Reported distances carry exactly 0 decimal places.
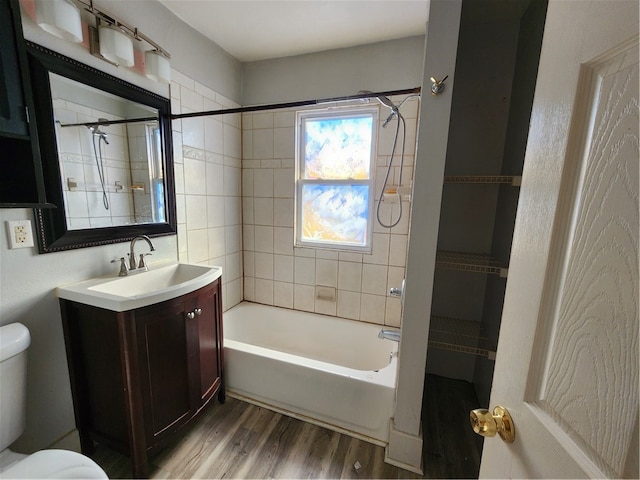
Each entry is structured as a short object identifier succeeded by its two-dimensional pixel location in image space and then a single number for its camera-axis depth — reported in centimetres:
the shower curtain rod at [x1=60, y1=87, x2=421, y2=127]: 125
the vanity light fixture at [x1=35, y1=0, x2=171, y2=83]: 107
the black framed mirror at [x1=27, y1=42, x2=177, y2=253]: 117
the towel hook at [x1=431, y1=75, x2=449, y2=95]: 104
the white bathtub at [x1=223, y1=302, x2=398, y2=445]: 148
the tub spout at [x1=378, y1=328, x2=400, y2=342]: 149
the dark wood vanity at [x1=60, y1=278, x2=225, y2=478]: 115
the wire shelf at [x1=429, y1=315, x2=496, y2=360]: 138
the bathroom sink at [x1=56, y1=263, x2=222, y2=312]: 113
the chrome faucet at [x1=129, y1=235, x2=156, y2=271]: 149
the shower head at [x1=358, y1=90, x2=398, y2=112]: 144
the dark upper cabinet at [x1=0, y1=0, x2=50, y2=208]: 98
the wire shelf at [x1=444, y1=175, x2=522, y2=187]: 121
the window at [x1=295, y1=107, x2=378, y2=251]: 212
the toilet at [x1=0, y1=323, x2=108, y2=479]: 84
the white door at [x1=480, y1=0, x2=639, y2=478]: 31
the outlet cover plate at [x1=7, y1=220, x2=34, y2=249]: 107
